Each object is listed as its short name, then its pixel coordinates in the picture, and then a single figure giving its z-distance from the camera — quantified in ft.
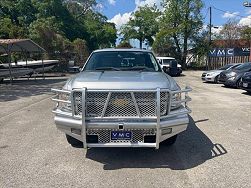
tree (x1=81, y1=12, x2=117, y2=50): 117.68
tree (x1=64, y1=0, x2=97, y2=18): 118.73
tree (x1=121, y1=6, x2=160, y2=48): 113.85
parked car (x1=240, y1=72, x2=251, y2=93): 27.18
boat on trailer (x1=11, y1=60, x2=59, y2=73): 50.00
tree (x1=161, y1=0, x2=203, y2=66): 76.89
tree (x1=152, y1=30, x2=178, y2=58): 79.07
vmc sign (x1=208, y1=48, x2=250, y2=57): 73.59
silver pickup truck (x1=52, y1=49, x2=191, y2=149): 9.47
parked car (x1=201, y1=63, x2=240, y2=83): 40.79
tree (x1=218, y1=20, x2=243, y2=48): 95.83
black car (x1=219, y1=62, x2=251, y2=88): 33.46
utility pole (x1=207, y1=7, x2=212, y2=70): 75.54
